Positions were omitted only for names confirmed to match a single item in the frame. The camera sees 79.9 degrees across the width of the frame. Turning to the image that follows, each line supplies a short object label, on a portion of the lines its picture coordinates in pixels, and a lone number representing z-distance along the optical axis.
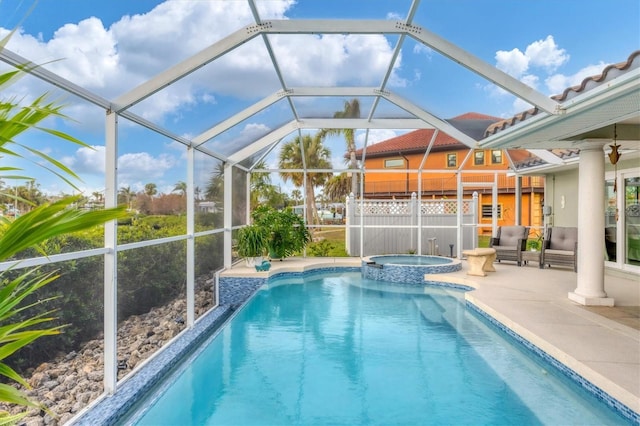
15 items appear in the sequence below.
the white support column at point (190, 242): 6.57
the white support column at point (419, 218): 13.19
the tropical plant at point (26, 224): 1.08
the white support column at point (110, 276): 4.04
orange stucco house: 12.37
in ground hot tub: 10.32
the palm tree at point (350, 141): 13.85
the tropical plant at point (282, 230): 11.50
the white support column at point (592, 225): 6.32
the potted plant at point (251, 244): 10.33
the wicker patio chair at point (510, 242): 11.06
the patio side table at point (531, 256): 10.67
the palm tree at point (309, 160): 14.52
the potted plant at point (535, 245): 13.32
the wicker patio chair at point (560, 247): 9.87
